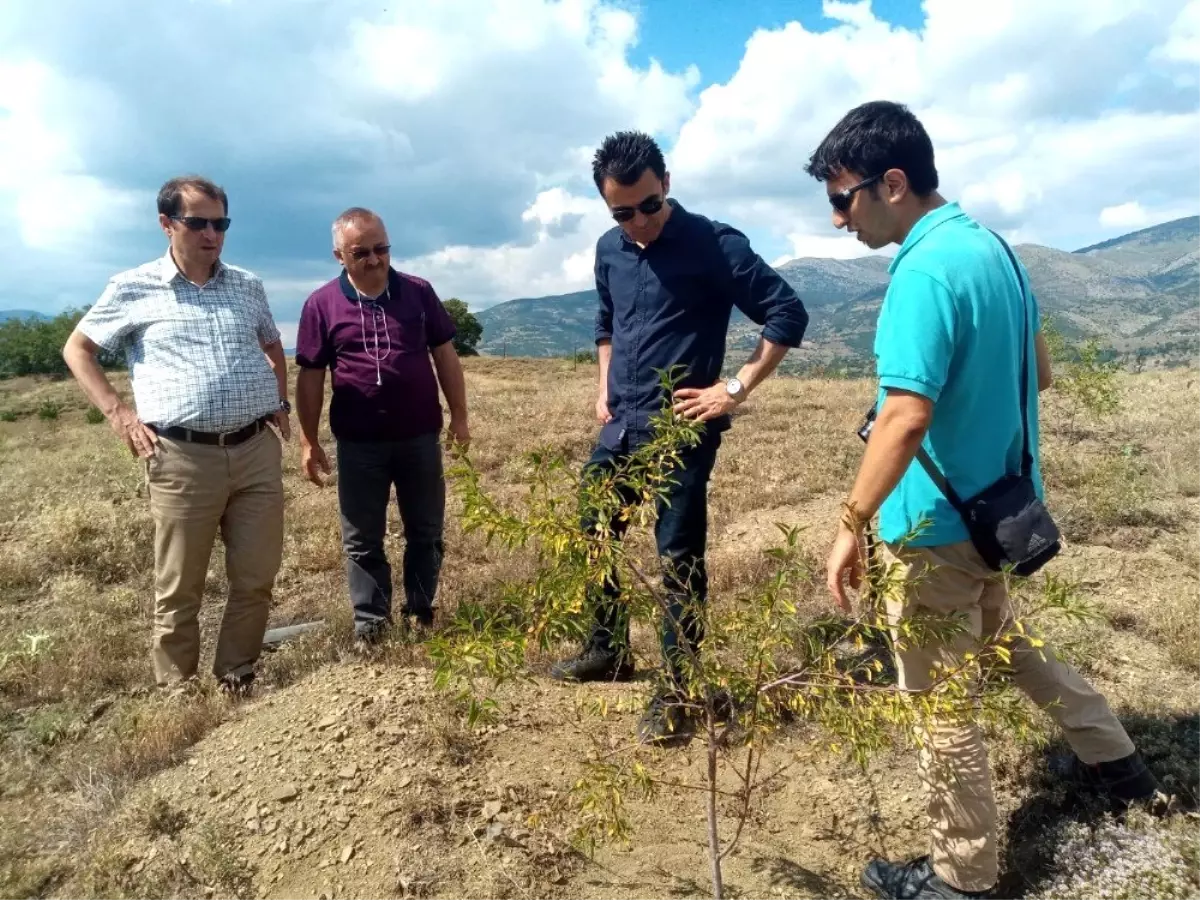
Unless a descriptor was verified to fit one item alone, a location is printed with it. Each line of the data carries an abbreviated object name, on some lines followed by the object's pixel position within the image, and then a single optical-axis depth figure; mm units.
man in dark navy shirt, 3047
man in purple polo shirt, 3914
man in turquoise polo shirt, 1896
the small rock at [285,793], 2863
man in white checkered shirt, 3566
